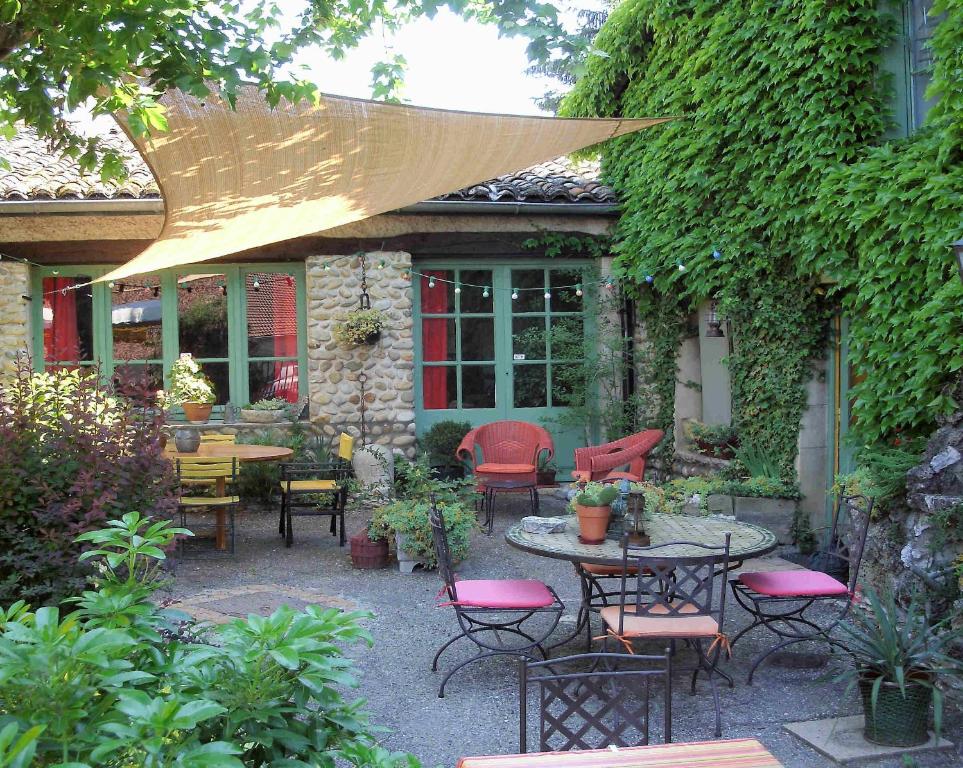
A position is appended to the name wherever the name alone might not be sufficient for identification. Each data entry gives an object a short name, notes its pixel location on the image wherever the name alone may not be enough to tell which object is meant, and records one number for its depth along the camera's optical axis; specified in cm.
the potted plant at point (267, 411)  808
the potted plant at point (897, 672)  306
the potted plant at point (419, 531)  563
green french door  857
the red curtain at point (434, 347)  858
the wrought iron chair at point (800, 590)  390
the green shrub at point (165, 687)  138
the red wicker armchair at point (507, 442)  791
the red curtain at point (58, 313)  828
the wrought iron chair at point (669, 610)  342
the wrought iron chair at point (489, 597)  379
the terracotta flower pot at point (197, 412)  807
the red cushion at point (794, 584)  392
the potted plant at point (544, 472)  816
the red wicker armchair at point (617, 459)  715
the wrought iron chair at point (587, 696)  214
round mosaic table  372
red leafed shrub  315
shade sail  489
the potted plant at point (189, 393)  808
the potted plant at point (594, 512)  393
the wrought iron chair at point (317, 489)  643
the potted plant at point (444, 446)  823
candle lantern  398
